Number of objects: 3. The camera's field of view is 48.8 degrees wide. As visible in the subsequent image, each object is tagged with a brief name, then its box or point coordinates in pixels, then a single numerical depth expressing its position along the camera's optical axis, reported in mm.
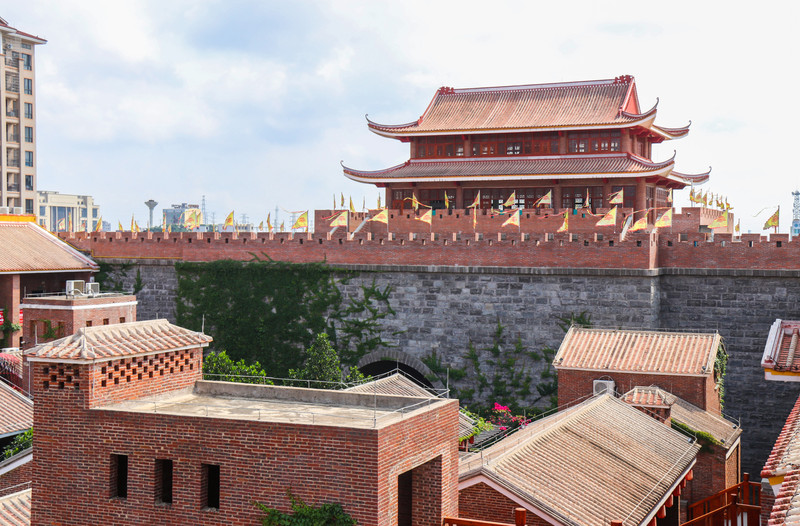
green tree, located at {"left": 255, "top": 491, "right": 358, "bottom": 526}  13070
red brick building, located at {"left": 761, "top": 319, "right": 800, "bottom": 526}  10438
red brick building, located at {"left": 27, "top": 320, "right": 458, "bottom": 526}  13234
